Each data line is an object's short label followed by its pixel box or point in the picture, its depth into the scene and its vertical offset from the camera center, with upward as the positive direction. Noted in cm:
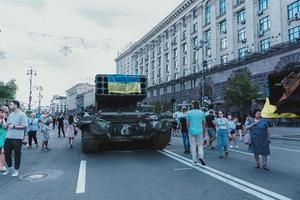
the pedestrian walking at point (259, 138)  809 -66
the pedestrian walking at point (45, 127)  1339 -55
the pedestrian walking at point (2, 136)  834 -58
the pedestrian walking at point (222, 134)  1065 -72
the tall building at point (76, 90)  9750 +810
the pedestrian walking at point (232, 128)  1516 -75
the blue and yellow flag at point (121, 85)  1317 +123
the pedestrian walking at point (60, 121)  2348 -51
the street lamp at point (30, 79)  5808 +687
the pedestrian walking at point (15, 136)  781 -53
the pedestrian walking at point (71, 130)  1455 -75
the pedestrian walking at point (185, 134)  1166 -77
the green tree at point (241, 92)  2986 +197
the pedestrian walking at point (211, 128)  1370 -65
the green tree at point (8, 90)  6200 +489
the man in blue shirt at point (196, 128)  870 -42
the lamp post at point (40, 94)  7876 +532
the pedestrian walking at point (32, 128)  1461 -63
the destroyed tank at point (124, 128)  1072 -50
